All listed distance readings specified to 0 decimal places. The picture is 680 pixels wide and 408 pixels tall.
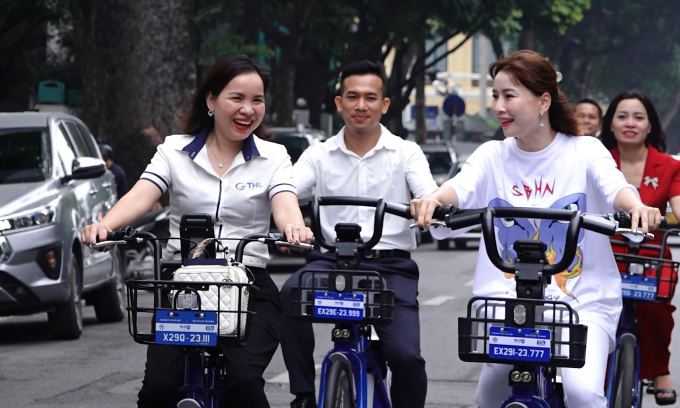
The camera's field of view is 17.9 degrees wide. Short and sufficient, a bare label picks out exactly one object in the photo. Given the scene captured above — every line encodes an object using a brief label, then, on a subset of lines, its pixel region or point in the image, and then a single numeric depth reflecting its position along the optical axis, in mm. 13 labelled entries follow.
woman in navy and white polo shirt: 7523
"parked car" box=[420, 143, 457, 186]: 48585
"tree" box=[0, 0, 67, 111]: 36865
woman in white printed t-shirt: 7265
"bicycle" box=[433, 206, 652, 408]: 6351
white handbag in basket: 6320
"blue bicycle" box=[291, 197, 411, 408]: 7633
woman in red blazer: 10376
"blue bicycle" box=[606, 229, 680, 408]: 9296
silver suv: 15009
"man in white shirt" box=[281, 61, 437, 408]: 8799
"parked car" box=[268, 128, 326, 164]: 29995
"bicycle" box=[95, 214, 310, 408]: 6283
